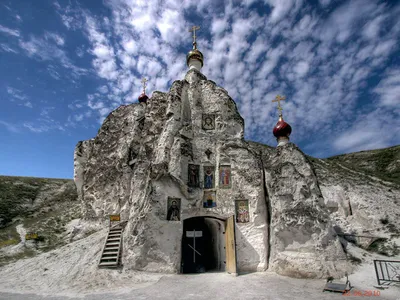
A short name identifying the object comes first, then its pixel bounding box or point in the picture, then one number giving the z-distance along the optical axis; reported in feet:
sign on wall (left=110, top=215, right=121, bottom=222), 51.16
